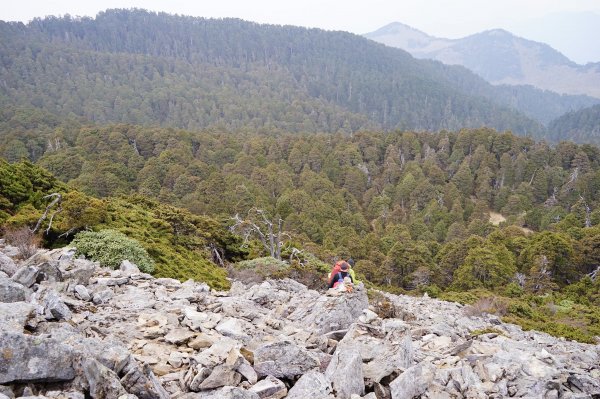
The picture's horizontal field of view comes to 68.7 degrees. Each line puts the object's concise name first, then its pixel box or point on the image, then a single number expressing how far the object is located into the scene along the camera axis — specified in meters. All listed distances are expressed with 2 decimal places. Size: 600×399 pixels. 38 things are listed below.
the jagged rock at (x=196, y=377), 6.38
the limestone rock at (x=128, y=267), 13.38
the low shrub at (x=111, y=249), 14.47
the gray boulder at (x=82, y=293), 9.54
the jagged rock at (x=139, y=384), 5.74
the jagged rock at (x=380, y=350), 7.69
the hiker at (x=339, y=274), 11.49
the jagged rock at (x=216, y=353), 6.81
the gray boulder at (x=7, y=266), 10.02
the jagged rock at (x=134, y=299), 9.69
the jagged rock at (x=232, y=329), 8.54
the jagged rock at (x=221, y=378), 6.37
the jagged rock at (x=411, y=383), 7.18
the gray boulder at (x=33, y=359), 5.20
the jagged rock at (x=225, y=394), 6.05
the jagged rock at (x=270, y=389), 6.55
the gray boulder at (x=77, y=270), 10.48
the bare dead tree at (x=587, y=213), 59.07
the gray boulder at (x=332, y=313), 9.77
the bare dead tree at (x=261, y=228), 26.70
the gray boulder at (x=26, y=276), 9.21
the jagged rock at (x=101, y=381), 5.45
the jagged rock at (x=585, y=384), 8.45
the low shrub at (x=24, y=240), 13.00
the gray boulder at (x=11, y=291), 7.75
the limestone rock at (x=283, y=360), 7.14
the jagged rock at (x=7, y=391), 5.01
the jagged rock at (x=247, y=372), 6.82
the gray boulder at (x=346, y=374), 6.86
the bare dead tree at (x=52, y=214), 16.36
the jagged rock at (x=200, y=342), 7.69
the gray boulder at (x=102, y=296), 9.55
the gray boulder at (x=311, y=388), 6.57
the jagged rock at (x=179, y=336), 7.75
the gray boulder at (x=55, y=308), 7.42
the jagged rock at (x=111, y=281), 11.08
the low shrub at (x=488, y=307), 20.69
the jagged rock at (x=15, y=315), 6.18
